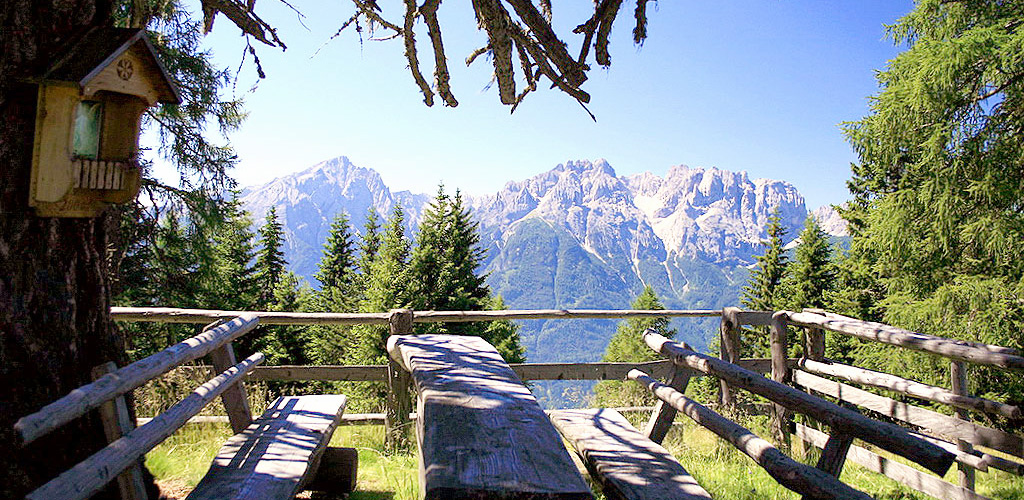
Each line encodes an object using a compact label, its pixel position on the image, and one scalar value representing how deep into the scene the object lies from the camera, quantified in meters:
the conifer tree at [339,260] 43.46
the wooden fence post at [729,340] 5.86
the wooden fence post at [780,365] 5.28
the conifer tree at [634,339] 56.75
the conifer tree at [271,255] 36.69
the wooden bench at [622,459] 2.33
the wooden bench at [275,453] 2.18
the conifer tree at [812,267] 31.66
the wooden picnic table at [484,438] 1.51
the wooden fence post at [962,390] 3.96
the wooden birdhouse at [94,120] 2.33
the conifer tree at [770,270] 37.16
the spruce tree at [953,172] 8.85
